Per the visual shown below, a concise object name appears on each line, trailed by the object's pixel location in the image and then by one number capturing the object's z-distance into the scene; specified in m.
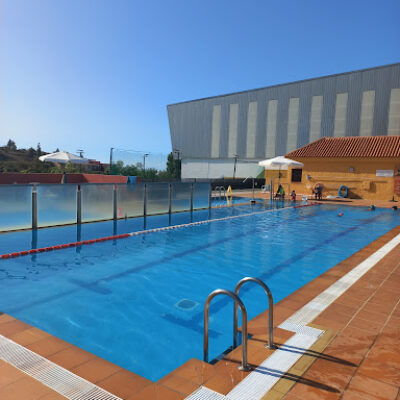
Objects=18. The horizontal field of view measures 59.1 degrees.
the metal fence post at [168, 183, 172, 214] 14.53
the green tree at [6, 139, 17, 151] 67.12
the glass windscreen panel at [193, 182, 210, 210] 16.03
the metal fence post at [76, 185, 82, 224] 10.96
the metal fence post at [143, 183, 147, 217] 13.38
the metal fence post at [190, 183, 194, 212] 15.77
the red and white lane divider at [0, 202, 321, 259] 7.87
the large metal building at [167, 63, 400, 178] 31.38
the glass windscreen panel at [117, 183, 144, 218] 12.45
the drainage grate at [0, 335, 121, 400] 2.70
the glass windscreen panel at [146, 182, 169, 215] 13.62
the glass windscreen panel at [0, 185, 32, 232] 9.30
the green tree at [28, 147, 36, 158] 62.54
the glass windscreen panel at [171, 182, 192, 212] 14.76
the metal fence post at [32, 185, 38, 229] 9.93
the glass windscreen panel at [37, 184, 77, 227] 10.20
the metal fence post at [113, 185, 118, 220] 12.16
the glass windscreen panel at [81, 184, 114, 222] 11.29
